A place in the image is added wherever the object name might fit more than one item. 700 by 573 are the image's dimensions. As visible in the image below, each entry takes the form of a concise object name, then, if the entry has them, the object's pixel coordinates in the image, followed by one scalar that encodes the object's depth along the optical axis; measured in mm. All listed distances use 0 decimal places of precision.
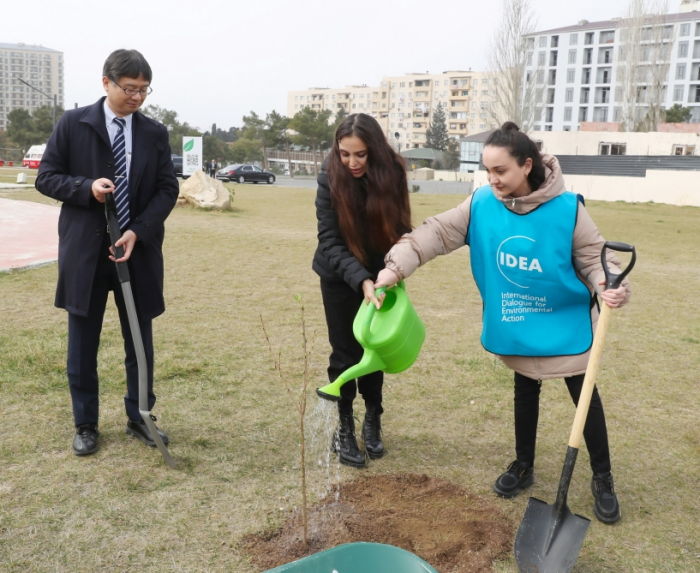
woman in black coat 2775
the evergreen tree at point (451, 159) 76875
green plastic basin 2061
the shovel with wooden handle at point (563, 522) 2352
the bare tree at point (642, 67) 42406
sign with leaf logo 23750
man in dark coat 2850
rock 15781
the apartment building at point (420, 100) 106062
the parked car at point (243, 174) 34750
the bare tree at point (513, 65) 40219
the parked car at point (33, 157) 39375
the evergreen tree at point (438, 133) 91750
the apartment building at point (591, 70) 67250
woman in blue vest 2611
